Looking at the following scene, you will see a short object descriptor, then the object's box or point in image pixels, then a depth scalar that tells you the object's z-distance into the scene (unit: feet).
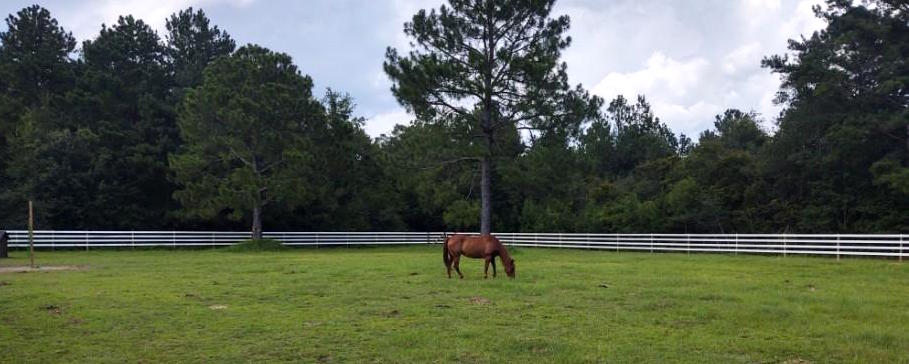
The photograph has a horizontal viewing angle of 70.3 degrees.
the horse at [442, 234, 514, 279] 45.11
